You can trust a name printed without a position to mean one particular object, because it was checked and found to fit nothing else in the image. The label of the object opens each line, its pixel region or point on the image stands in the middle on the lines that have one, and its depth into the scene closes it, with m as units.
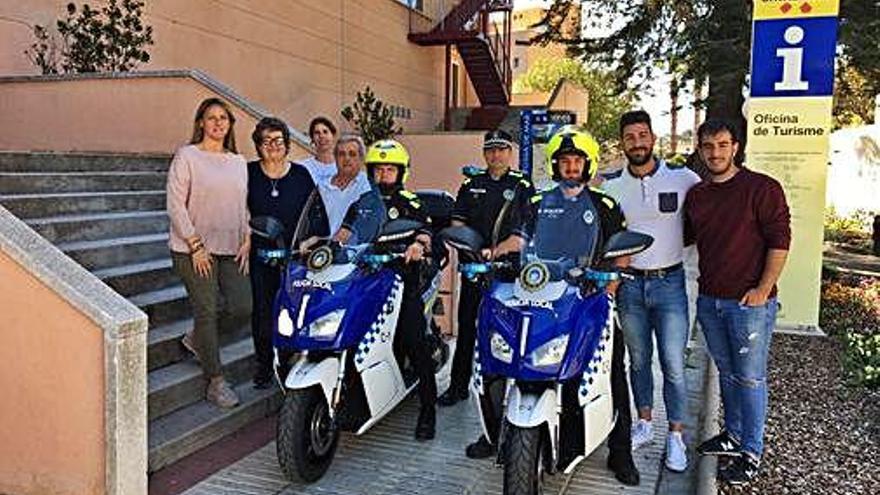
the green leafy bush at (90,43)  8.59
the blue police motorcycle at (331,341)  3.84
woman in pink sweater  4.29
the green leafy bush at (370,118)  13.91
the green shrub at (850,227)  16.91
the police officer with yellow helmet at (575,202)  3.80
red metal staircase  19.36
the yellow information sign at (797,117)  7.15
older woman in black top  4.63
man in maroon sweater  3.84
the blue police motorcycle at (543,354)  3.41
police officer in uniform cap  4.52
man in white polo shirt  4.11
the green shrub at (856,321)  6.06
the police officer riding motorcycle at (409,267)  4.52
